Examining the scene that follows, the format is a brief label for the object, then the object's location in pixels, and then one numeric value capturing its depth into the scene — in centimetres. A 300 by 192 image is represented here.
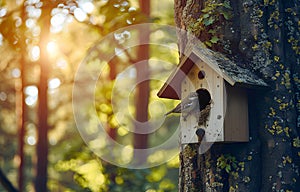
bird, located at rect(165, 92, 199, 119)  243
